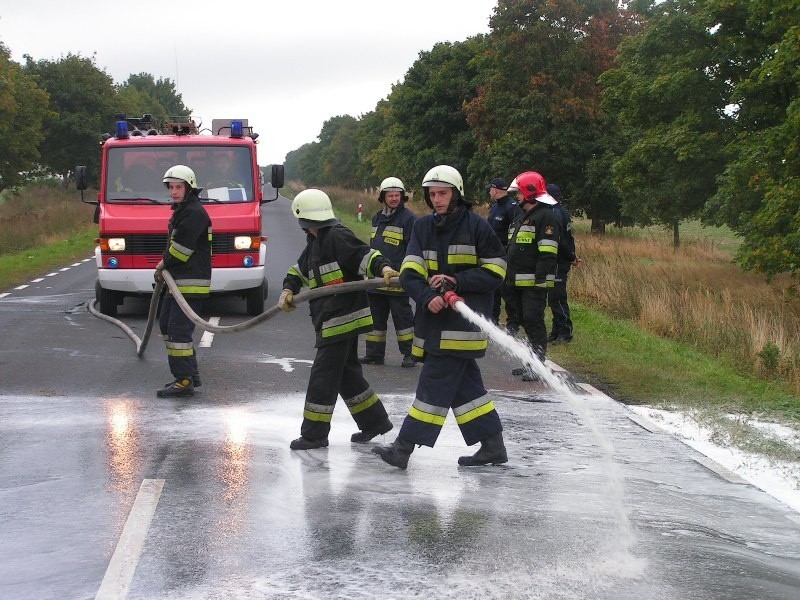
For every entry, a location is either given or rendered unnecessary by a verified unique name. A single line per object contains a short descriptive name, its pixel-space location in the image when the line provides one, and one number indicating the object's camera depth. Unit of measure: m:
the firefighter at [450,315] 6.59
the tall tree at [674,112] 24.27
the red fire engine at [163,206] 13.83
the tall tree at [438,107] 45.34
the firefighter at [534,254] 10.14
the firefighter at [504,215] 11.66
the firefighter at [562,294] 12.60
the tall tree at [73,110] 54.59
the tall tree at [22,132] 36.56
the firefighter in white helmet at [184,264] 9.09
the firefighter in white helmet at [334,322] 7.16
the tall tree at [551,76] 33.41
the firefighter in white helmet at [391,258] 10.88
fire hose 6.95
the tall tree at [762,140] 16.03
